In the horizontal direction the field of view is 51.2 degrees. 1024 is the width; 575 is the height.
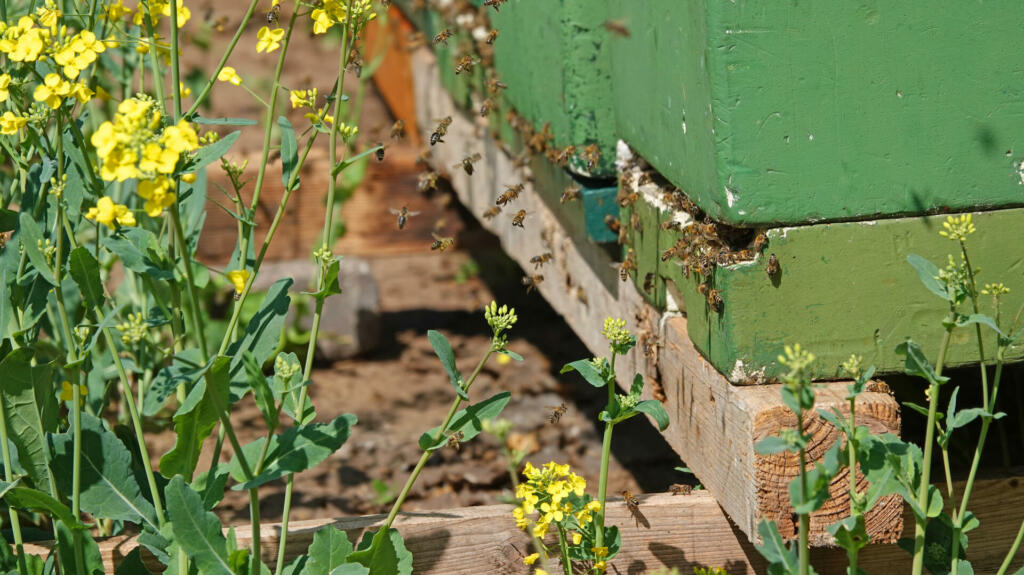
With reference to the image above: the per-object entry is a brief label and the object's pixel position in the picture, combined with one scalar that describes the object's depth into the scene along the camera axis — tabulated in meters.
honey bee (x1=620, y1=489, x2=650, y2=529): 1.92
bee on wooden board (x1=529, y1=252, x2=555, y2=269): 2.92
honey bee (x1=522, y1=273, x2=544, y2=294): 2.95
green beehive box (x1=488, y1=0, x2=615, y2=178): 2.44
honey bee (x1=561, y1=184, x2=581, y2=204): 2.51
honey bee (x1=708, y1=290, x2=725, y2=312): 1.83
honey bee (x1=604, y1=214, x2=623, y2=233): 2.45
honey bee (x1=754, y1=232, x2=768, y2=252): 1.76
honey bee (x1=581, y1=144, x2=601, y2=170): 2.39
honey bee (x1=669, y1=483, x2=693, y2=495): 2.05
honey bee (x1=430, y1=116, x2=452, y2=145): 2.71
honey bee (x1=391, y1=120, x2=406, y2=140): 2.86
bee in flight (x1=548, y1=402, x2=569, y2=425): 2.38
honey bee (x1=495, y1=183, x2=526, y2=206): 2.84
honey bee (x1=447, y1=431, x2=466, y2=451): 1.84
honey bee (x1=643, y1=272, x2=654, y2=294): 2.28
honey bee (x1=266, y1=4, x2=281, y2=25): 1.86
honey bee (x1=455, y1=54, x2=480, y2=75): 2.71
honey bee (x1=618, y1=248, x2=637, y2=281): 2.34
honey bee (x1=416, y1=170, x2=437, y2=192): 2.93
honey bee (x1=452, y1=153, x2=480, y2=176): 2.80
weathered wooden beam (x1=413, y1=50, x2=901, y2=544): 1.72
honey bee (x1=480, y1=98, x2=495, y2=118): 2.98
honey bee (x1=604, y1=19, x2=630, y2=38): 2.16
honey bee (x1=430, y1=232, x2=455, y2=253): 2.41
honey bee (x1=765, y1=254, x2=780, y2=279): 1.77
